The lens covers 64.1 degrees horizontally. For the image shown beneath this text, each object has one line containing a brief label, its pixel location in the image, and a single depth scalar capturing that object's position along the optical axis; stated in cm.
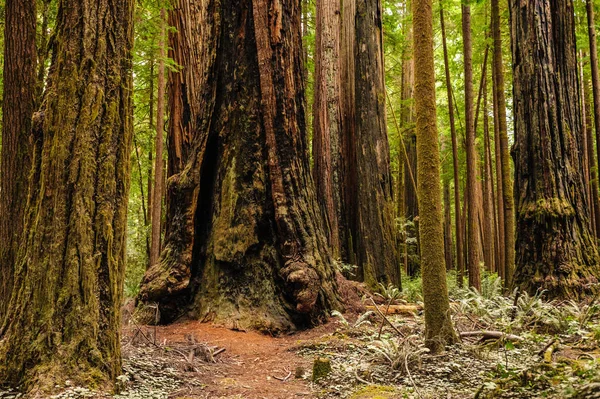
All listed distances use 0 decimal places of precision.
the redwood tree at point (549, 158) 658
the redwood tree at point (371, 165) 966
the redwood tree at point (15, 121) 610
